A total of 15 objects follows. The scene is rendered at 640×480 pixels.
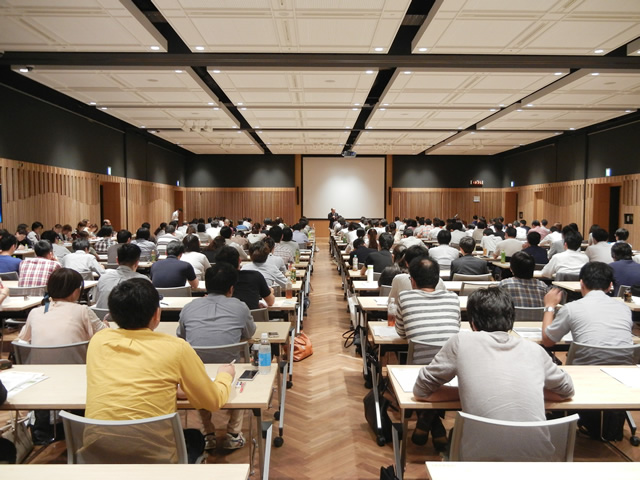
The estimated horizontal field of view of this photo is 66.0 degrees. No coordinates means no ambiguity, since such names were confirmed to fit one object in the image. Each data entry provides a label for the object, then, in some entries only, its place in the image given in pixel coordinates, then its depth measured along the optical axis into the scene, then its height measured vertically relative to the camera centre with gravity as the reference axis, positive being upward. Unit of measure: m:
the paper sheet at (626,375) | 2.86 -1.01
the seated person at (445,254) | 7.87 -0.72
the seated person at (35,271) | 5.98 -0.77
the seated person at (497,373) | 2.31 -0.80
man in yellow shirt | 2.25 -0.74
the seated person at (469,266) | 6.78 -0.78
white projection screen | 24.08 +1.24
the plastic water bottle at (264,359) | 3.08 -0.95
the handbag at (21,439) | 3.30 -1.61
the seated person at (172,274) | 5.87 -0.78
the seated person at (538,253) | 8.60 -0.77
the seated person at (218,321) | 3.54 -0.82
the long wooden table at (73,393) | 2.59 -1.03
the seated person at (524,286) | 4.71 -0.74
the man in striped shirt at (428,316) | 3.65 -0.80
